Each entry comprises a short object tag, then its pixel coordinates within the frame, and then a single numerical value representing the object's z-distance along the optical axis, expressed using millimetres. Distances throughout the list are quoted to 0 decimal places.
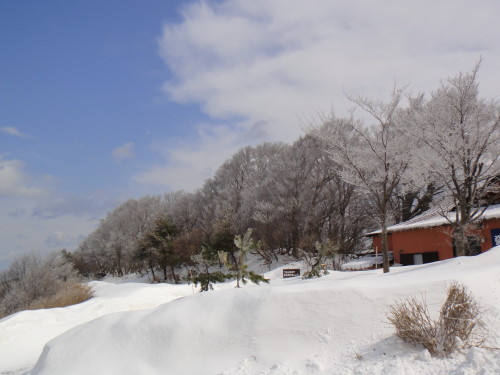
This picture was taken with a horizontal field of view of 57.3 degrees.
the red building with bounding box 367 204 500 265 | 19686
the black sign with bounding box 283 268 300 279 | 24172
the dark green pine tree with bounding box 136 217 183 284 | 41875
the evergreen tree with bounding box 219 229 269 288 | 14094
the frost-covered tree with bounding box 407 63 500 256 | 16562
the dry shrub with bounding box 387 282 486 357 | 5508
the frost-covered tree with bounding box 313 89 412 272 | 17516
